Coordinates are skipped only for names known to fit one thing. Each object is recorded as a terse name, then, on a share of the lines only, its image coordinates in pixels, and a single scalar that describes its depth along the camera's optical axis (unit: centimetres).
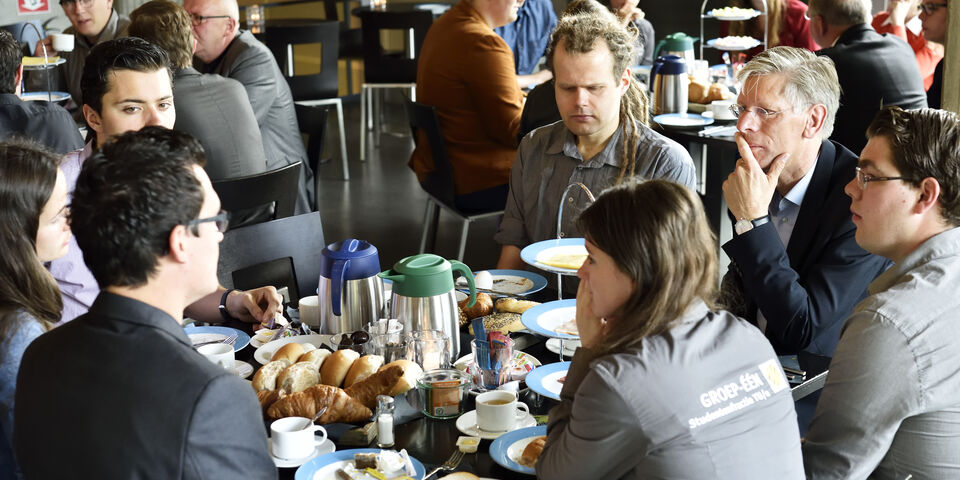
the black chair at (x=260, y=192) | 296
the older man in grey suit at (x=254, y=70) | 404
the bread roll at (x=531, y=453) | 158
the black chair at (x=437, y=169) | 399
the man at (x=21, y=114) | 350
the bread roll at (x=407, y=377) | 182
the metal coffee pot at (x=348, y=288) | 218
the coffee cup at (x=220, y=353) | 202
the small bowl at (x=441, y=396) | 177
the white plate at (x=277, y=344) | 207
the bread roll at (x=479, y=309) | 232
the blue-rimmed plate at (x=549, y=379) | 185
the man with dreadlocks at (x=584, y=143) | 273
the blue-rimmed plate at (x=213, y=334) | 217
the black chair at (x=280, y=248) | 262
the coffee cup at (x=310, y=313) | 231
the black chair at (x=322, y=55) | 624
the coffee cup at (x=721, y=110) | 441
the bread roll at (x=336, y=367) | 189
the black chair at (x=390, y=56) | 664
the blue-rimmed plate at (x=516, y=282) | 249
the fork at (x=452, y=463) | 157
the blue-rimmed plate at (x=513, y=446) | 158
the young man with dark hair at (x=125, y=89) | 267
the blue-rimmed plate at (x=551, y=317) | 203
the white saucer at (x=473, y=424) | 170
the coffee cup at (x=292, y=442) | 161
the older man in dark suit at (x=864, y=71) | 409
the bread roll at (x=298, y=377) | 184
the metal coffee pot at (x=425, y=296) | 205
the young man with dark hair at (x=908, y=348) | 152
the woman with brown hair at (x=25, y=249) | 170
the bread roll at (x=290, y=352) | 196
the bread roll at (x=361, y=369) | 188
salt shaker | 166
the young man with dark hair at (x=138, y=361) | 118
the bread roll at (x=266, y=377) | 186
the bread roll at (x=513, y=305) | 232
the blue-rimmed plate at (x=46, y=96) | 452
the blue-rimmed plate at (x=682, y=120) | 429
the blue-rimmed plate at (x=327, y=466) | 156
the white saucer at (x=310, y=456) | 160
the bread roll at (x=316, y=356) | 193
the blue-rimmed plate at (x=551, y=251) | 220
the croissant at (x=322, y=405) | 174
